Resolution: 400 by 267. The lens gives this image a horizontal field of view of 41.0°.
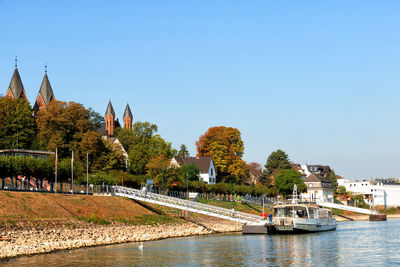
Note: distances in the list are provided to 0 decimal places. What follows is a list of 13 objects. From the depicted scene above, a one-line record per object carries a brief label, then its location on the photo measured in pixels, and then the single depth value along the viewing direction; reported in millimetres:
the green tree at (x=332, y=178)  171000
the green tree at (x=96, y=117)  136600
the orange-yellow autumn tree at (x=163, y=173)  85606
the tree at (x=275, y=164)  146825
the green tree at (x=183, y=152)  155688
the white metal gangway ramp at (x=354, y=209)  108062
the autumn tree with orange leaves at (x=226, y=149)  122312
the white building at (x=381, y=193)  169375
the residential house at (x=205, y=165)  118388
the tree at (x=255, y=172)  170625
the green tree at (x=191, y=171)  105375
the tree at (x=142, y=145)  107625
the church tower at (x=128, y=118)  187000
